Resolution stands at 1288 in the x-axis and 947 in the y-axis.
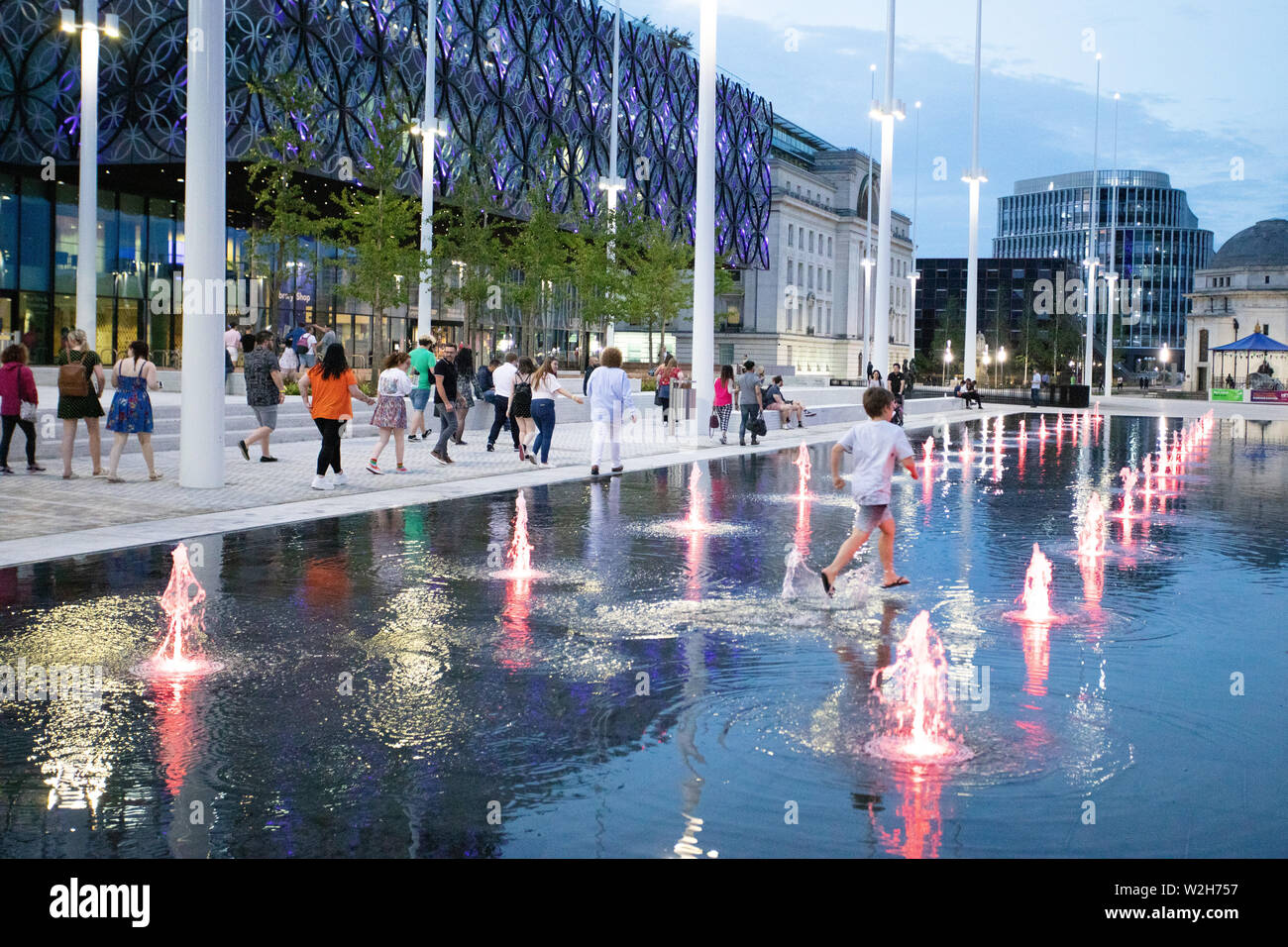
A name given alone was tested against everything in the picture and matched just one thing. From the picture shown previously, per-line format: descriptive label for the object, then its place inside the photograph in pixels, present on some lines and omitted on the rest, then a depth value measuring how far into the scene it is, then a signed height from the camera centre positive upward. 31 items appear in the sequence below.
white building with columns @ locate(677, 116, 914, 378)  105.19 +11.10
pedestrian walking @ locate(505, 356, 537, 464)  22.11 +0.01
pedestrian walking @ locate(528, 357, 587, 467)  21.42 +0.06
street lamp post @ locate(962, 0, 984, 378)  55.46 +5.90
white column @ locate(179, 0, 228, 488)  16.66 +1.84
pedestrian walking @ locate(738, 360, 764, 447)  29.09 +0.21
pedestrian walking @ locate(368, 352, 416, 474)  19.52 +0.03
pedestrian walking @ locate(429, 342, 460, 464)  21.43 +0.18
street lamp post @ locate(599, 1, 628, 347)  53.75 +9.18
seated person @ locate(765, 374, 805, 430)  34.15 +0.14
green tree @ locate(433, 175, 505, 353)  44.75 +5.13
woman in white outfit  20.27 +0.14
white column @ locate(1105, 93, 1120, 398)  77.49 +4.58
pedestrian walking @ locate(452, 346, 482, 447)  26.48 +0.64
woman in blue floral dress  17.34 +0.05
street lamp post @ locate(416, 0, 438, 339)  38.03 +6.31
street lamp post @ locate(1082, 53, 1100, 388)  75.50 +7.72
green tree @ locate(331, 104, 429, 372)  36.69 +4.71
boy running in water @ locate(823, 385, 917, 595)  10.35 -0.42
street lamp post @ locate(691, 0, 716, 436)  28.00 +3.62
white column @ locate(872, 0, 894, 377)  39.81 +4.19
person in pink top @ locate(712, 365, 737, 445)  29.27 +0.18
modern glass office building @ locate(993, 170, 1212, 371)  176.12 +21.06
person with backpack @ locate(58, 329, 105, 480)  17.50 +0.08
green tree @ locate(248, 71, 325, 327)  36.12 +5.89
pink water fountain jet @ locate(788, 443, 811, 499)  19.09 -0.97
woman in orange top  17.14 +0.07
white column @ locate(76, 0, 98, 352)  28.94 +4.67
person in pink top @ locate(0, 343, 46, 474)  18.03 +0.10
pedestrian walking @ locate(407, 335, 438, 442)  24.47 +0.44
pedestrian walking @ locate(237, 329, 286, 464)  20.06 +0.24
